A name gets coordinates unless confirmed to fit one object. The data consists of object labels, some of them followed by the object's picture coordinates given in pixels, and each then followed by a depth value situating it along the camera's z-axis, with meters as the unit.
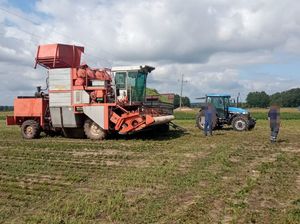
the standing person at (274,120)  9.83
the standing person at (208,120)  11.59
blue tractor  13.48
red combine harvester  10.24
